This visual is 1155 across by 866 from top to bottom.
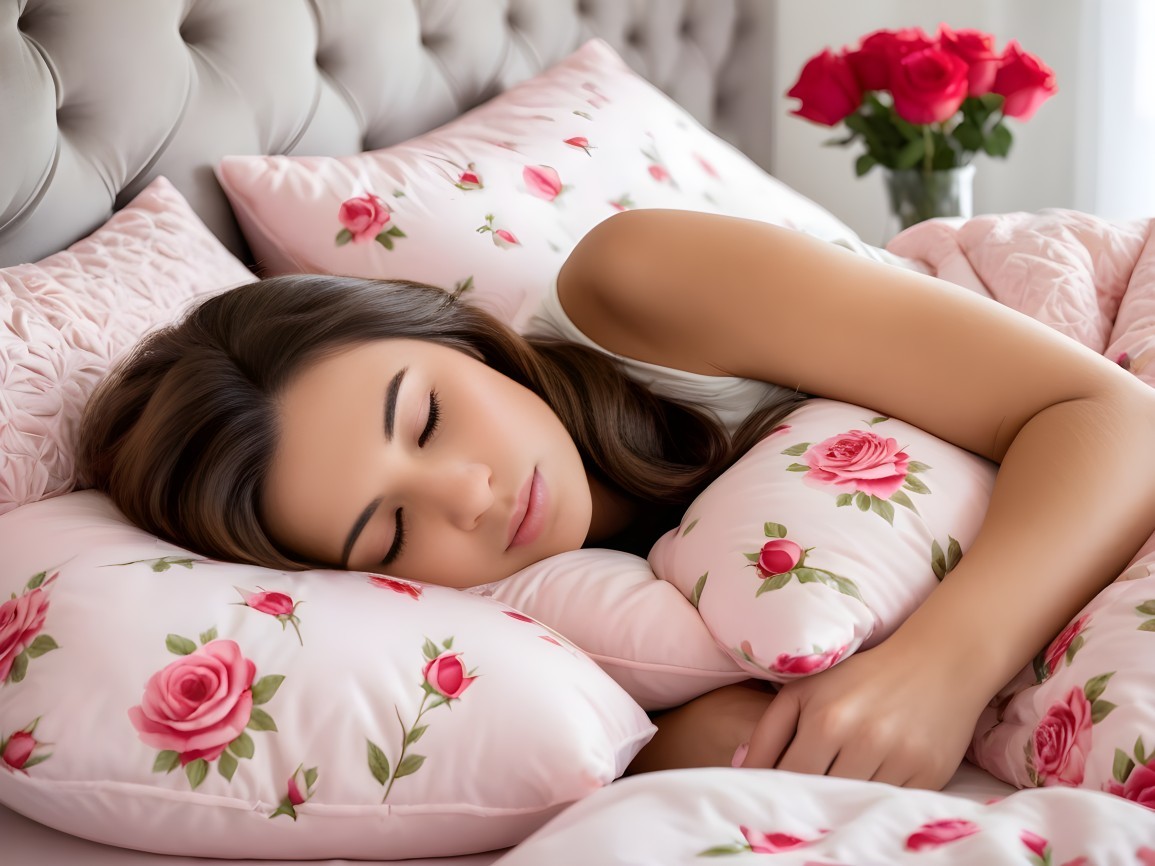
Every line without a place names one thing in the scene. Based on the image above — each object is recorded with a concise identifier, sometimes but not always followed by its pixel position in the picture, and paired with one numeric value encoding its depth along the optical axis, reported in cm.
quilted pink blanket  143
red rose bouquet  234
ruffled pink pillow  108
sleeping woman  87
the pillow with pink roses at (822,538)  84
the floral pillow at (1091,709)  71
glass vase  252
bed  66
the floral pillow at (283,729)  76
